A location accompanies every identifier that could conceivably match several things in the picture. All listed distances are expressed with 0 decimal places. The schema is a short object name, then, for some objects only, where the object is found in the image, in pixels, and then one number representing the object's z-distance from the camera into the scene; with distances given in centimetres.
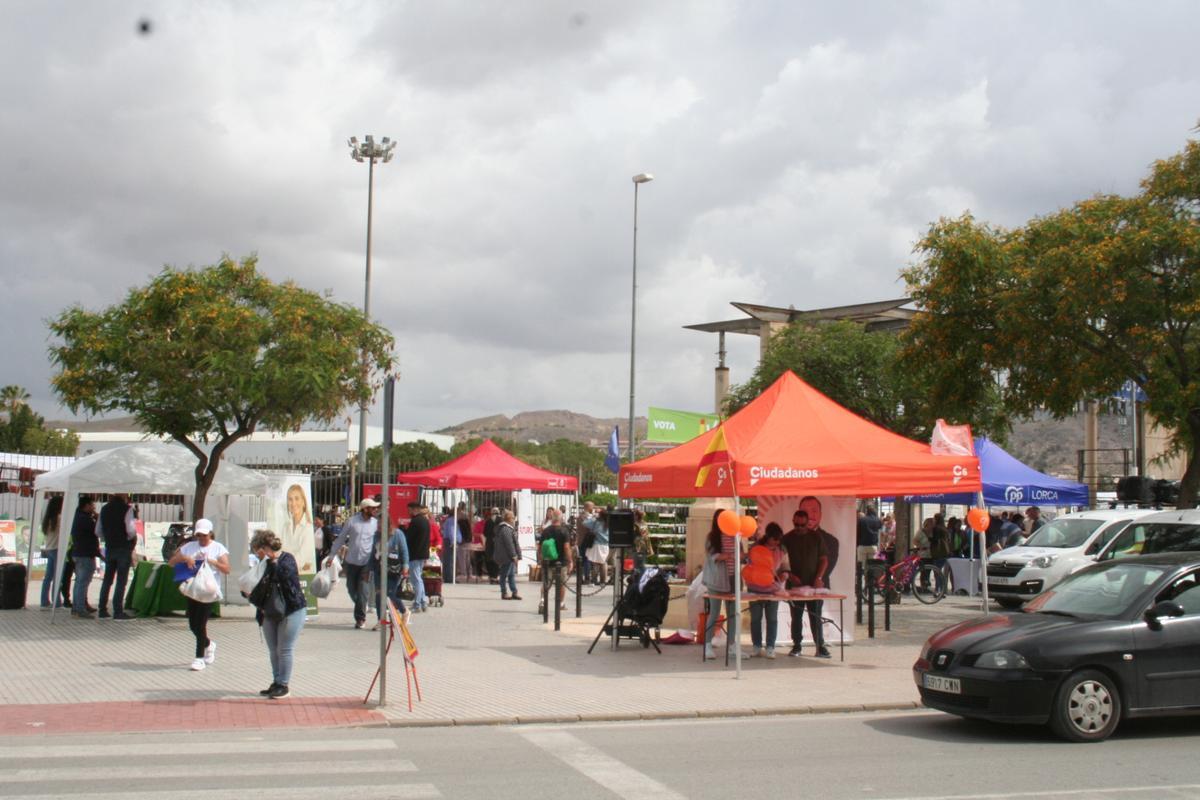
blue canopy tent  2709
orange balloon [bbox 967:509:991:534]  1513
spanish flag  1391
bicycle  2406
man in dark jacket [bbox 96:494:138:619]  1770
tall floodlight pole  3173
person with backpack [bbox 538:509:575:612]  1959
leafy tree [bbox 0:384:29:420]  8853
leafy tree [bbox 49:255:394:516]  1681
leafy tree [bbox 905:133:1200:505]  1784
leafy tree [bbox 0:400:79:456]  7431
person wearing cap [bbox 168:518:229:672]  1343
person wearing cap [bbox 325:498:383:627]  1730
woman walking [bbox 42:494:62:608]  1908
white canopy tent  1775
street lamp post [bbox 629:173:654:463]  3319
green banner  2733
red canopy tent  2803
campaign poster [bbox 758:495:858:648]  1656
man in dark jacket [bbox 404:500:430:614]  1894
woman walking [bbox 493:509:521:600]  2347
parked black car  941
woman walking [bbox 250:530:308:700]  1152
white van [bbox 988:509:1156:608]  2177
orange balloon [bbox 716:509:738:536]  1327
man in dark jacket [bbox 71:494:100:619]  1780
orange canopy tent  1377
